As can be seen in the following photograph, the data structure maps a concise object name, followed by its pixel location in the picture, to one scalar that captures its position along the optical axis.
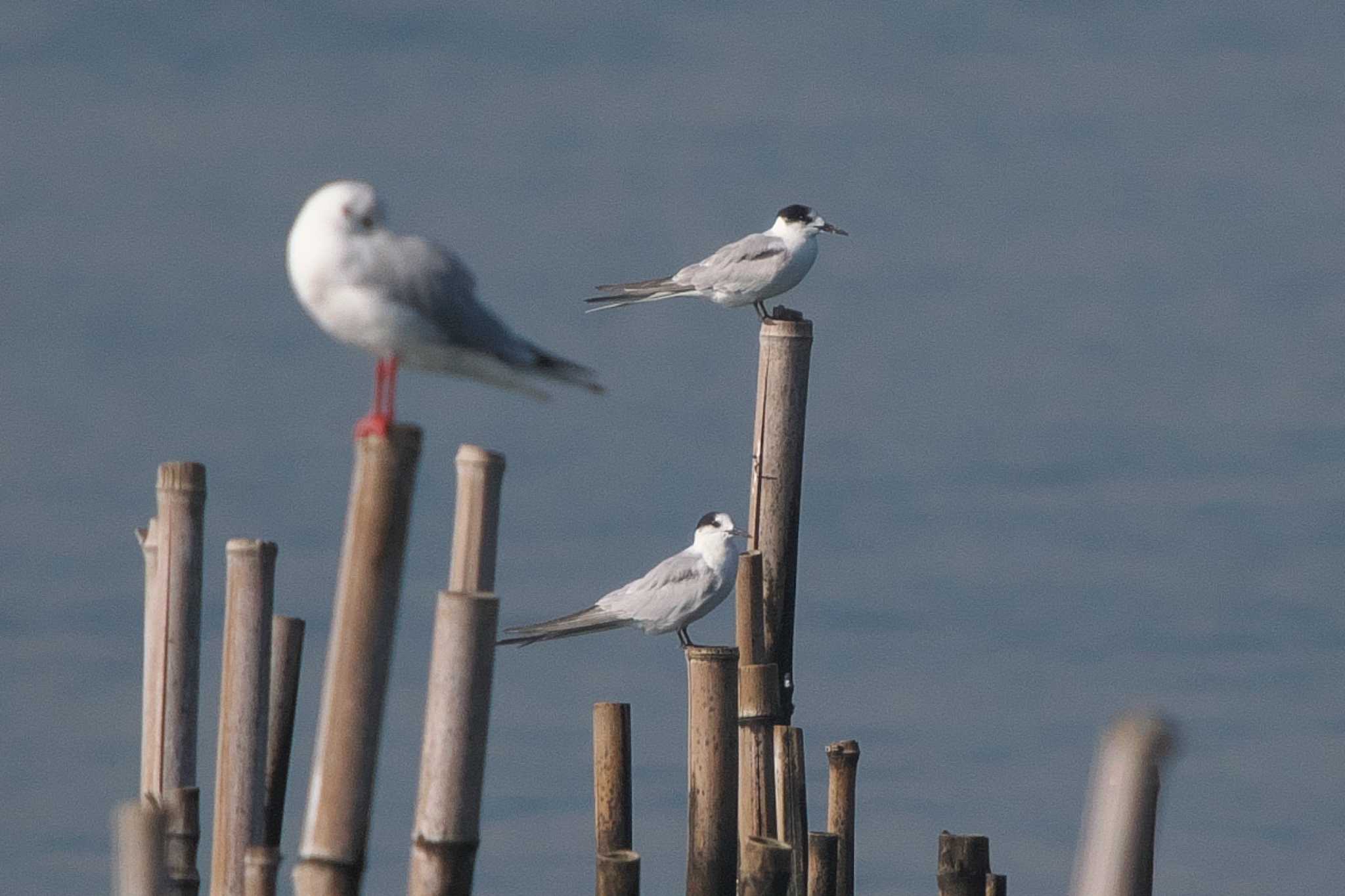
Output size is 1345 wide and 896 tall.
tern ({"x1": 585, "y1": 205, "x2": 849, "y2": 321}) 32.97
